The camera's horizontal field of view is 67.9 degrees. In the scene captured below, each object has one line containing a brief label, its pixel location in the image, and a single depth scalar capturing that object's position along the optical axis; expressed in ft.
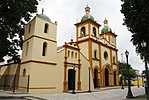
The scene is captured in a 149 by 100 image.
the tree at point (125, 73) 122.79
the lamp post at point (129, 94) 35.55
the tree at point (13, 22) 37.25
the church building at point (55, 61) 44.17
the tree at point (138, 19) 25.57
